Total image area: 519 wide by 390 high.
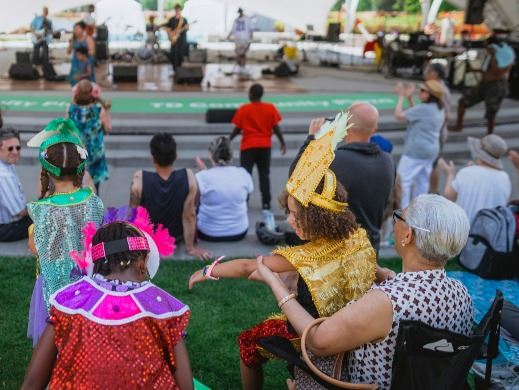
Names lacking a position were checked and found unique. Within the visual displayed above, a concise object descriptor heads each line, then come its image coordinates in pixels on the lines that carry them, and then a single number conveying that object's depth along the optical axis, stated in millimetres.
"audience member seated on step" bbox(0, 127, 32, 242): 5641
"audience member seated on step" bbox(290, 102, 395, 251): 3814
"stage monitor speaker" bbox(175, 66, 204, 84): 14695
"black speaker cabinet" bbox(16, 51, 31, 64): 15703
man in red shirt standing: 6934
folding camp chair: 2264
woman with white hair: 2316
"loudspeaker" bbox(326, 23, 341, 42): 23812
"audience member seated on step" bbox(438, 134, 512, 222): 5566
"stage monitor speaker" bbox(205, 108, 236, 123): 10383
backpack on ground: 4828
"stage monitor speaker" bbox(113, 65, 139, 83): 14539
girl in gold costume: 2666
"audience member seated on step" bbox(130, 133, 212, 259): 5270
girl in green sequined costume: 3070
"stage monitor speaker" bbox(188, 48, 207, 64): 19922
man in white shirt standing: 17031
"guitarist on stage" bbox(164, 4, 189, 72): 16547
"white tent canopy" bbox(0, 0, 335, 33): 24094
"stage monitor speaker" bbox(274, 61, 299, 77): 16859
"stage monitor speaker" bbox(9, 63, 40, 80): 14609
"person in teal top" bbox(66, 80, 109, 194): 6277
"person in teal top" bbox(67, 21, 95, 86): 11445
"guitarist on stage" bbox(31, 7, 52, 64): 15859
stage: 13930
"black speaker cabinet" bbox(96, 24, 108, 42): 20641
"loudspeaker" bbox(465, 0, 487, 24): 18531
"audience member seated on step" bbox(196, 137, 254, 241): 5902
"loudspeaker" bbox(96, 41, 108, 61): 19172
